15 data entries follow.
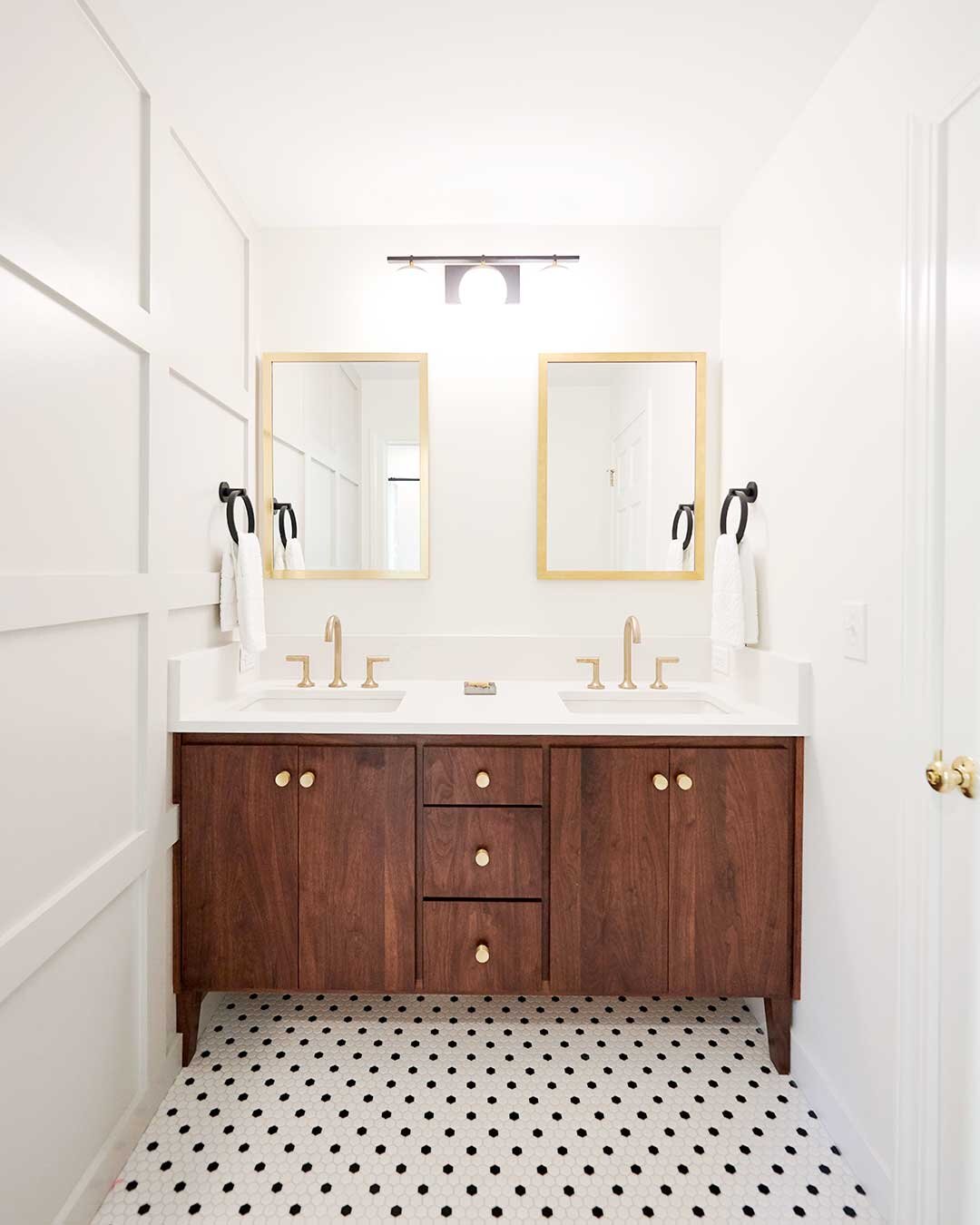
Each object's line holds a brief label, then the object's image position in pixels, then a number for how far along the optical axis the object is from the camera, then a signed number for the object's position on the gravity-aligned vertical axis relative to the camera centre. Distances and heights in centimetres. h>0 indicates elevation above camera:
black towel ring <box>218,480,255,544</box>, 195 +33
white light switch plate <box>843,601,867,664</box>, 142 -5
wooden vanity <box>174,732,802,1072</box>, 167 -65
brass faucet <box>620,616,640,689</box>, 212 -15
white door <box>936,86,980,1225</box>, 110 -11
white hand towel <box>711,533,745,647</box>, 190 +3
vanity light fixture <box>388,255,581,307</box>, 215 +108
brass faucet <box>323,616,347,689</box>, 213 -11
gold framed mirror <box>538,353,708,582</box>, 221 +48
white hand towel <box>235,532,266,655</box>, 193 +3
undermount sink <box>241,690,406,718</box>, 209 -31
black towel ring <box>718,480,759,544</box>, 195 +32
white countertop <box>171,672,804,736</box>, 167 -29
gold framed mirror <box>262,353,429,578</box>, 223 +47
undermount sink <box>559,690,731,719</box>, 209 -31
